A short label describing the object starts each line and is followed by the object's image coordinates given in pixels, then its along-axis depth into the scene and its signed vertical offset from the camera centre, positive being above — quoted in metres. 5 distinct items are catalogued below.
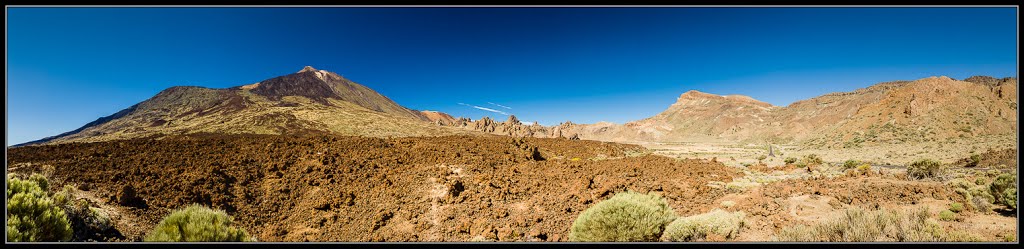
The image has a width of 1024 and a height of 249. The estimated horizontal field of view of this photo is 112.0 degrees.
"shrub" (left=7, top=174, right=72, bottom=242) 3.71 -1.01
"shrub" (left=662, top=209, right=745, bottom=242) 5.39 -1.69
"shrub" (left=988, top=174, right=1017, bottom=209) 6.47 -1.34
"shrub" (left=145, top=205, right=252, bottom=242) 4.05 -1.23
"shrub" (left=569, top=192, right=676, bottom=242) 5.18 -1.49
